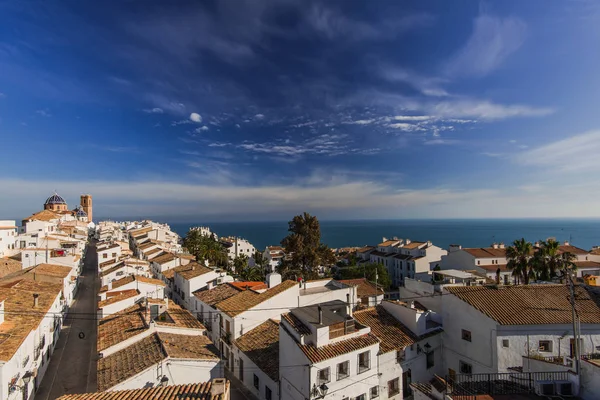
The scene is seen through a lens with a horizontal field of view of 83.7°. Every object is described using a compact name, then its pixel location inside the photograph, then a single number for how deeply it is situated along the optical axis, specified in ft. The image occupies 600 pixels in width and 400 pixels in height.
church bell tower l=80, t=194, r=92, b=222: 491.06
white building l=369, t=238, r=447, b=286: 237.70
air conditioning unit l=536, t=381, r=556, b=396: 40.24
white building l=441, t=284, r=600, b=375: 65.31
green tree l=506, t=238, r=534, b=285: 116.06
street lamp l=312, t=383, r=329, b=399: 54.54
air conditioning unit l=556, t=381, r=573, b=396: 40.37
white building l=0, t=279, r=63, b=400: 55.06
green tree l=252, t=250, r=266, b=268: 209.01
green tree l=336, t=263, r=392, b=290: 198.97
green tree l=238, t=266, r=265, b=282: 159.94
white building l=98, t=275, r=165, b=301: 115.75
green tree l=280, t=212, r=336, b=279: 147.43
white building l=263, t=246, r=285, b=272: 266.28
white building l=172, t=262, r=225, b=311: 117.80
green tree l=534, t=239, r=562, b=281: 112.78
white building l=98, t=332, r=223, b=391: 57.21
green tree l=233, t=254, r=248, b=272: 183.12
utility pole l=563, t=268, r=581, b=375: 40.14
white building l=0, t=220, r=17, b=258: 182.20
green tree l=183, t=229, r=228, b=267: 209.48
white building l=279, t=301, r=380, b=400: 55.93
